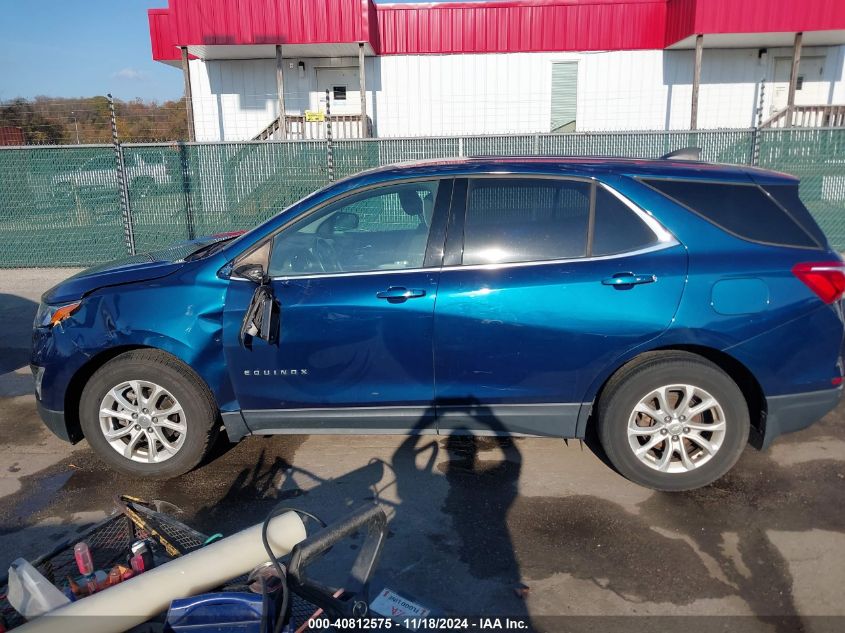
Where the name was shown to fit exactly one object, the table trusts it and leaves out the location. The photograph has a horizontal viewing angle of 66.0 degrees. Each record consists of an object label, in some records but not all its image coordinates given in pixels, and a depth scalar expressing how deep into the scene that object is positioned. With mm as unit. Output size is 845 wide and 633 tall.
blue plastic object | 1820
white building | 17781
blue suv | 3521
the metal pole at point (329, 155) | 8643
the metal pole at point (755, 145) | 9133
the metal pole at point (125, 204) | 9281
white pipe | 1827
